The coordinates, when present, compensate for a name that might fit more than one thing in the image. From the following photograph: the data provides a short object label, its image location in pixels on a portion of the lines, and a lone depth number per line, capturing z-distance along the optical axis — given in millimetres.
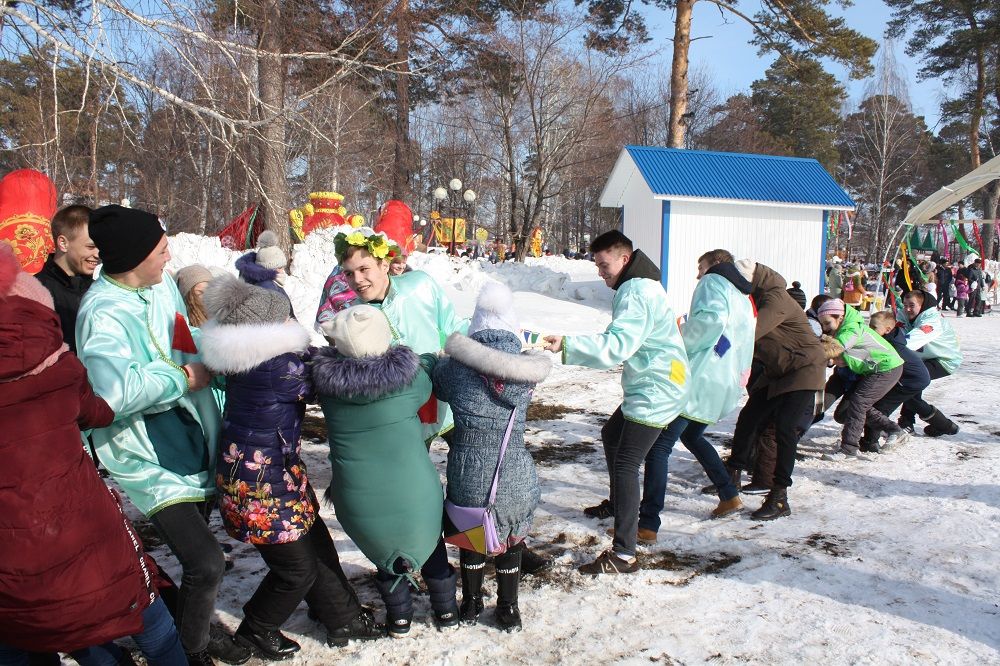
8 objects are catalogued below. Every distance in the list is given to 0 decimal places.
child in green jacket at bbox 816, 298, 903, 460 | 5789
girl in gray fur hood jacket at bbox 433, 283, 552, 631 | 2787
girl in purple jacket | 2521
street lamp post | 27653
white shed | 15891
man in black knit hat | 2482
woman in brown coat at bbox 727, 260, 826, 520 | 4613
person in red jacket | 1898
